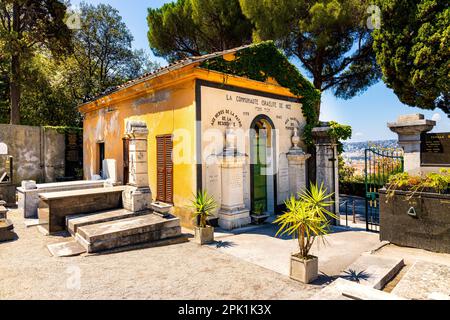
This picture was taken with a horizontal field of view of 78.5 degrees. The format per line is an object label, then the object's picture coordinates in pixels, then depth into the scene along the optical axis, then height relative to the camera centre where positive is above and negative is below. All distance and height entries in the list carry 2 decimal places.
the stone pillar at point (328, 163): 9.45 -0.18
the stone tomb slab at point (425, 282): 4.11 -2.05
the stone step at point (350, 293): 3.71 -1.89
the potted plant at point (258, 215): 9.25 -1.92
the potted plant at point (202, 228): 7.03 -1.78
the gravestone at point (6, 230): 7.12 -1.80
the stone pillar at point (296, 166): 10.64 -0.31
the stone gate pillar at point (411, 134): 7.09 +0.61
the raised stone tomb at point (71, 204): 7.84 -1.29
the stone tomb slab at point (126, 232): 6.22 -1.74
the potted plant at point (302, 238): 4.76 -1.41
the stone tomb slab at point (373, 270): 4.62 -2.07
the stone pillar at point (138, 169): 7.96 -0.26
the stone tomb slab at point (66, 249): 6.03 -2.02
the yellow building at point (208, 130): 8.43 +1.02
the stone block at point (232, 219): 8.46 -1.89
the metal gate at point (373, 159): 8.25 -0.05
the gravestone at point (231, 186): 8.48 -0.86
